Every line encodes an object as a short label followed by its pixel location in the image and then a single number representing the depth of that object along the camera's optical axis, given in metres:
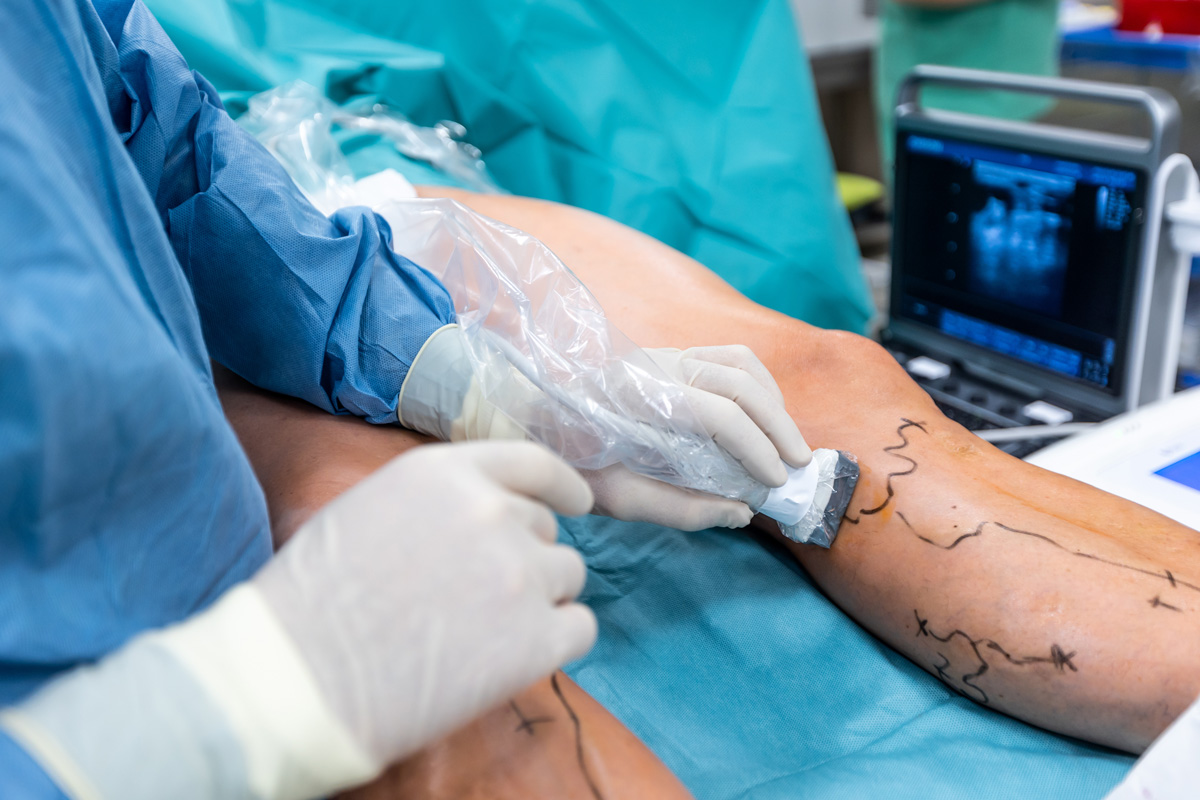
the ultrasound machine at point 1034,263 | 1.19
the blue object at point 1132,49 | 2.94
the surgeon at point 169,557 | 0.50
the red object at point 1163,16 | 3.00
